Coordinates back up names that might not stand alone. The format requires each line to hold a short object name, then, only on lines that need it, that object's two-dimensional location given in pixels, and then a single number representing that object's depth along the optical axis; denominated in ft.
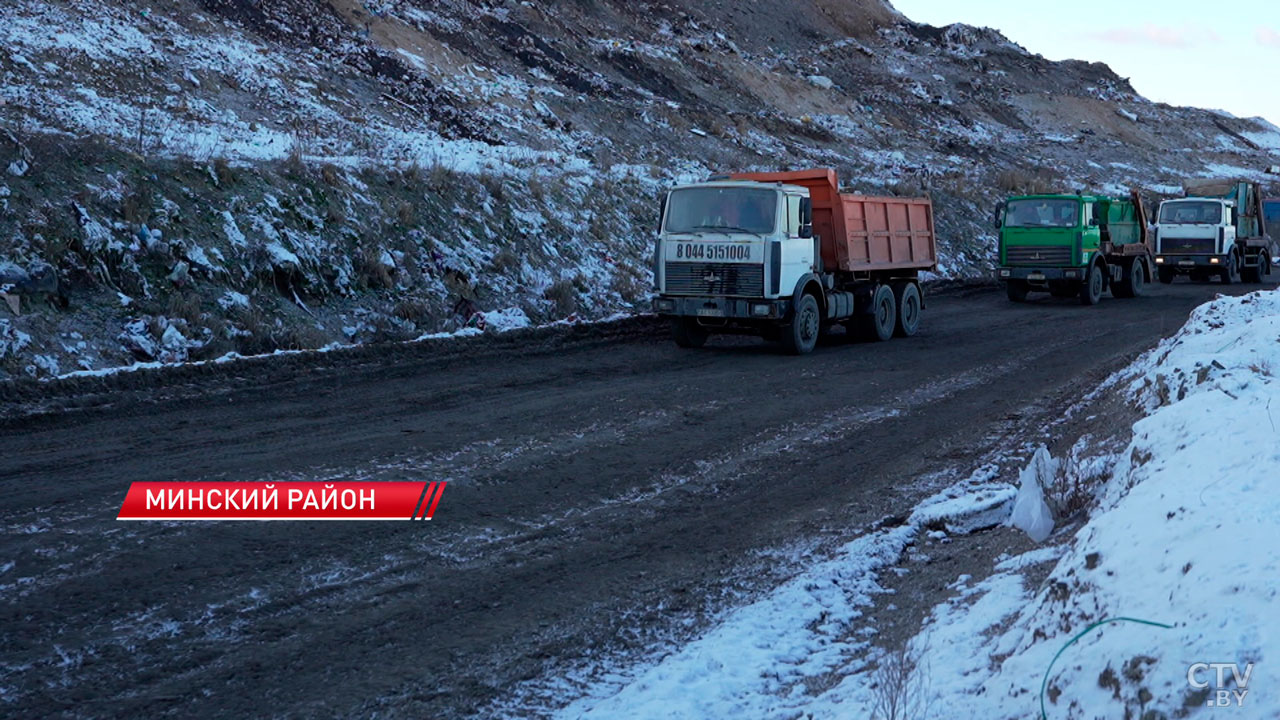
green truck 77.97
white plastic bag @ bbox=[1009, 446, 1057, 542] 19.88
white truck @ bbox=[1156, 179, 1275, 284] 100.53
